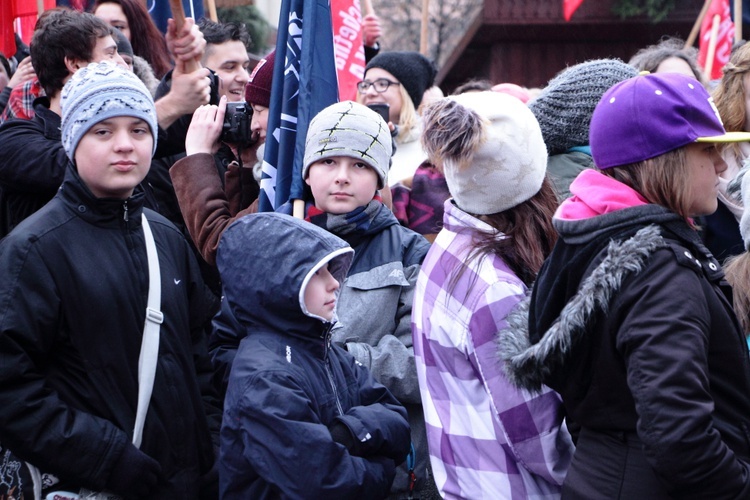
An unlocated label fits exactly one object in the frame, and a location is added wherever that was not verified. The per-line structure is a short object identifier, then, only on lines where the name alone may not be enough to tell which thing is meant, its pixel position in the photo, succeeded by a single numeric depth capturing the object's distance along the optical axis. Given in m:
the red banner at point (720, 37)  7.77
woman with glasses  6.25
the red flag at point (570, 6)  9.59
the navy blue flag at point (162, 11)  6.84
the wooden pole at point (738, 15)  6.96
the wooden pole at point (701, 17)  8.05
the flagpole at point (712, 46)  7.53
